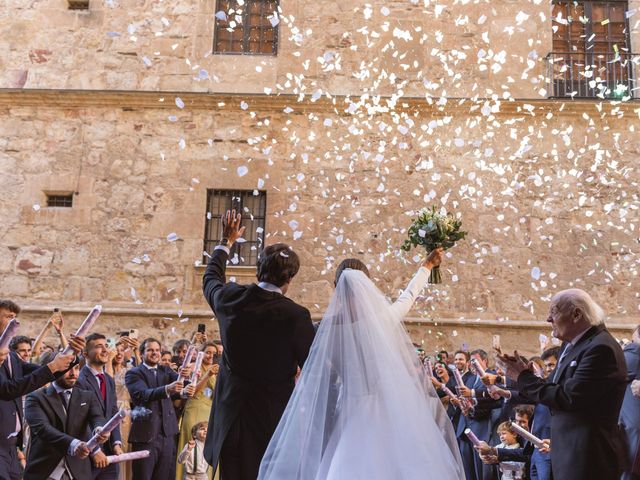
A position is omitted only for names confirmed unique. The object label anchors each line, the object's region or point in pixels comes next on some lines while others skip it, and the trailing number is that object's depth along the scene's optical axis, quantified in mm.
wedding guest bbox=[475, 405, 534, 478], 5567
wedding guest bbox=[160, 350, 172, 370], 8804
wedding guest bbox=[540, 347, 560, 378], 7235
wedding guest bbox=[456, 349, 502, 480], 7754
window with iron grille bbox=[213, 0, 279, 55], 13289
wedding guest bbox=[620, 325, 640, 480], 5387
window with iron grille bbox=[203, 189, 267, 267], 12641
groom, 4059
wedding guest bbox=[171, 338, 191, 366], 9102
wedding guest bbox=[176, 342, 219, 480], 8320
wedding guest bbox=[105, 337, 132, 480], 7750
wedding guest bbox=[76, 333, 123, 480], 6203
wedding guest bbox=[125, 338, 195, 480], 7371
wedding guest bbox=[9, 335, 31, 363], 7344
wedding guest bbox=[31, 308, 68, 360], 6520
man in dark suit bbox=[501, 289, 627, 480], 4098
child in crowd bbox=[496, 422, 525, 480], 5809
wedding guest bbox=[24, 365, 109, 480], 5605
